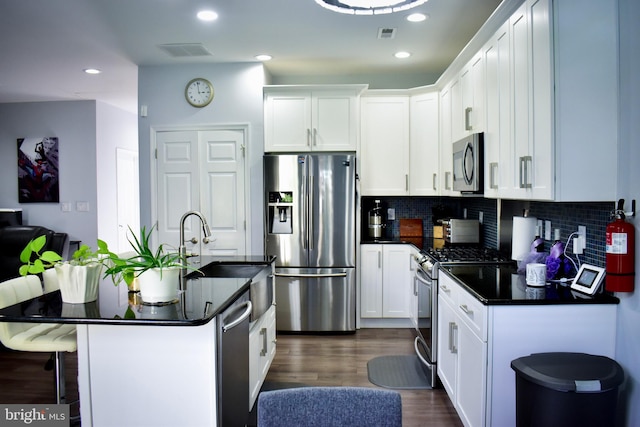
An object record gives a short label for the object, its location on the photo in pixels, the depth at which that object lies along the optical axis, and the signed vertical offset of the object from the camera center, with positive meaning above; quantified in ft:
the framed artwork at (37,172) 21.04 +1.45
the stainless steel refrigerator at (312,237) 14.70 -1.06
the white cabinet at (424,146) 15.37 +1.81
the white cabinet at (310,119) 15.26 +2.66
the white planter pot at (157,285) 6.41 -1.08
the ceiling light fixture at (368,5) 8.86 +3.68
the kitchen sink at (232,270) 9.74 -1.38
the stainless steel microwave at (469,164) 10.37 +0.87
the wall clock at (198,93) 15.38 +3.54
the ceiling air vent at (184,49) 13.43 +4.43
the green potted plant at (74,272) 6.41 -0.90
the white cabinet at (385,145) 15.72 +1.87
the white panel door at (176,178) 15.65 +0.84
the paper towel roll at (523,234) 9.93 -0.68
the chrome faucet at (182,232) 8.07 -0.50
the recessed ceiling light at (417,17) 11.14 +4.34
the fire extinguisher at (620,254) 6.40 -0.72
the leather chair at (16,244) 18.35 -1.54
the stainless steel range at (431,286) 10.57 -1.93
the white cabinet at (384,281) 15.30 -2.51
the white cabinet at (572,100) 6.82 +1.47
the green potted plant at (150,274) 6.41 -0.93
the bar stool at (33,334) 7.72 -2.12
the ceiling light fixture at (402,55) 14.38 +4.45
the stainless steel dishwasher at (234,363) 6.36 -2.32
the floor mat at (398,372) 10.98 -4.12
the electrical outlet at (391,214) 16.94 -0.41
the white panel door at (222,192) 15.55 +0.37
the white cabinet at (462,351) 7.28 -2.60
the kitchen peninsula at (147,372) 6.10 -2.13
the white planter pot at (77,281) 6.41 -1.02
